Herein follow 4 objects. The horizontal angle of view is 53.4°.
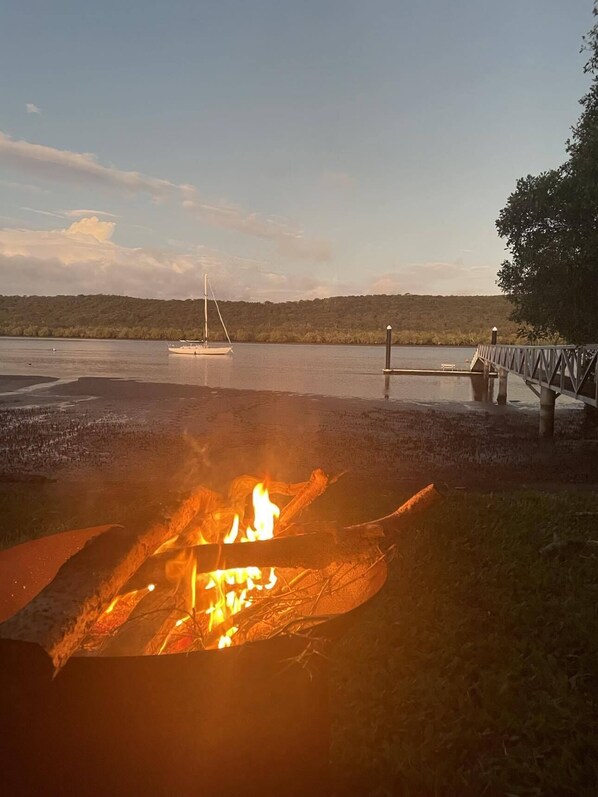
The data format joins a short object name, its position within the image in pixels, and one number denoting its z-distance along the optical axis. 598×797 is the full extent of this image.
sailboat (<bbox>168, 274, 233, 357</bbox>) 70.19
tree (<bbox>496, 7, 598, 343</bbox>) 17.12
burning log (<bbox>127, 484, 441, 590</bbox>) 2.70
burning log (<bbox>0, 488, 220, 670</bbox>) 2.06
